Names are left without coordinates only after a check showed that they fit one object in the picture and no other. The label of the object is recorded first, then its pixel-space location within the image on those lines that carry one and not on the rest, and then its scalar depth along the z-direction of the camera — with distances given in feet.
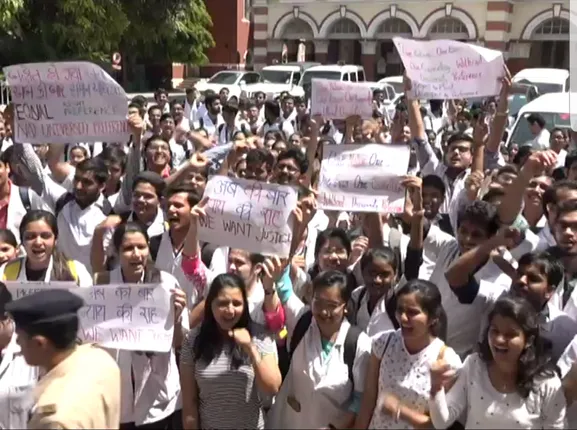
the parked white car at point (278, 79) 69.02
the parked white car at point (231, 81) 70.03
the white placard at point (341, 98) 21.09
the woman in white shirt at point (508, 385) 9.36
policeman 7.61
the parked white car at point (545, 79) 62.44
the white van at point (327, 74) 67.40
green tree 72.79
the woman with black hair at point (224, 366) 10.46
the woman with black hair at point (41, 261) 12.01
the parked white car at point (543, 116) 32.65
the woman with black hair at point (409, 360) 9.95
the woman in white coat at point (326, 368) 10.48
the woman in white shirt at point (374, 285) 12.00
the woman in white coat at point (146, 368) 11.00
